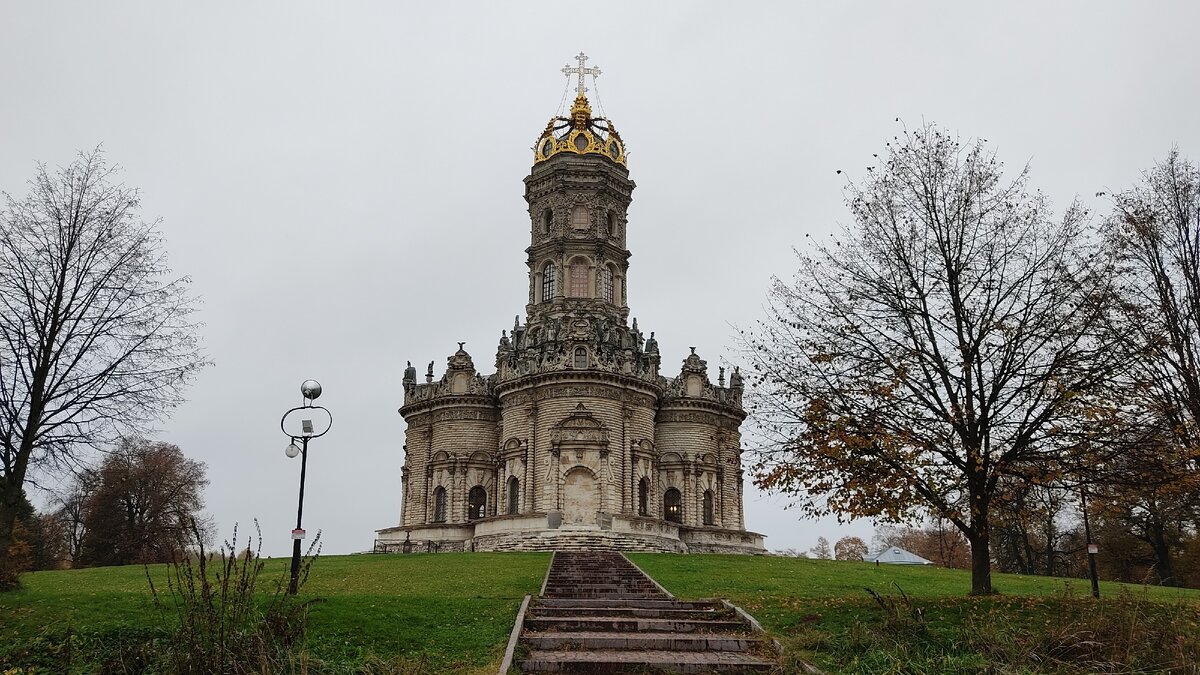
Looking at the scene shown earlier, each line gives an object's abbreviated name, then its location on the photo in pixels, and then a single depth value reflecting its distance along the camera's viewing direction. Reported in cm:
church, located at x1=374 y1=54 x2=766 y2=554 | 4712
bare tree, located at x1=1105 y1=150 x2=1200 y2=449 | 1745
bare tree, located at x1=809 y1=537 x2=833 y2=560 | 12584
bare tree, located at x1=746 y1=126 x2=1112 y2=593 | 1727
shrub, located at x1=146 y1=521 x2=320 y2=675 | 952
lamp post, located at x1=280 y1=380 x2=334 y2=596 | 1969
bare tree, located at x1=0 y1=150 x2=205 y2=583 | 1906
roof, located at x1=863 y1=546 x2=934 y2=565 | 5738
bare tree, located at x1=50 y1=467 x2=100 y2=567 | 5606
